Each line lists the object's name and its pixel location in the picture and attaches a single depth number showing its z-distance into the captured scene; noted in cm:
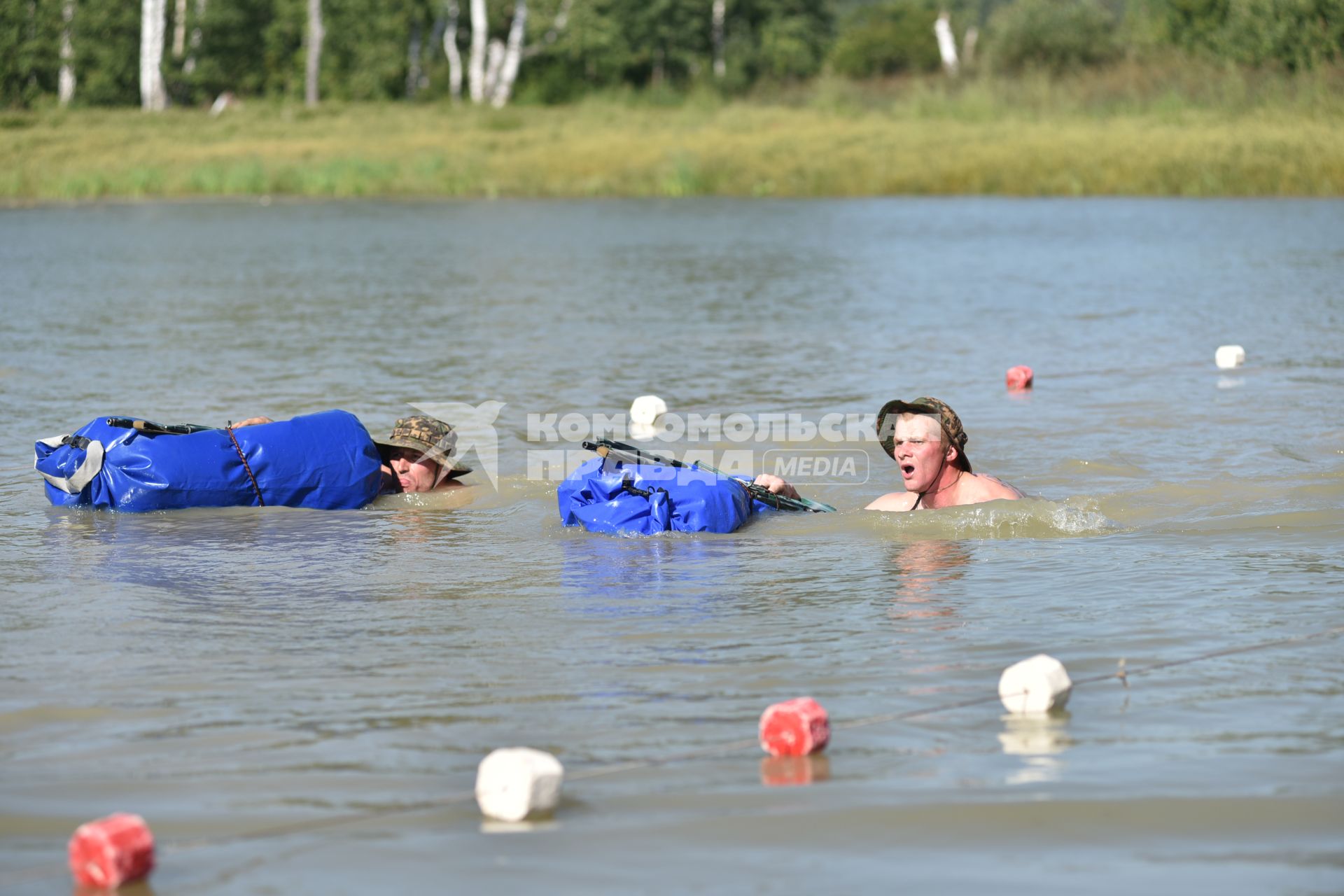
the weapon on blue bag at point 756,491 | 1600
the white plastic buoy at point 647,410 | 2312
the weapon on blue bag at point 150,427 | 1650
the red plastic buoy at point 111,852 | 758
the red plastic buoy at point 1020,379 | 2567
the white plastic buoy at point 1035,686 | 980
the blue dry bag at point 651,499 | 1556
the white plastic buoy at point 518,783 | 832
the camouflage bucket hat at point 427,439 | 1787
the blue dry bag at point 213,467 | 1661
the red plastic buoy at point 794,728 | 917
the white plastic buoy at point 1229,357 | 2755
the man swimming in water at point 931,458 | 1567
